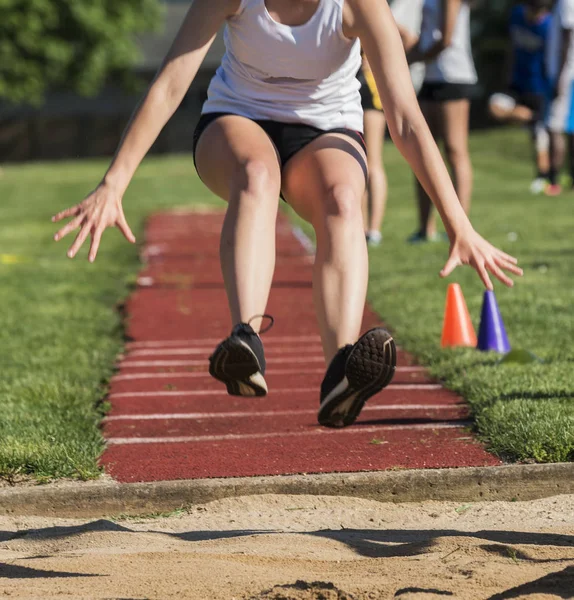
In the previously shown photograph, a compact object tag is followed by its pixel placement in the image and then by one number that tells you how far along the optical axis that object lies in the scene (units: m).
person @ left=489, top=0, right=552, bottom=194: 35.12
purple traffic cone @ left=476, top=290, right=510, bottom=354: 13.45
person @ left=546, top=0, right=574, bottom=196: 32.16
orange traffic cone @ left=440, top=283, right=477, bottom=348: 13.87
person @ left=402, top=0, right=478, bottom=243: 21.64
